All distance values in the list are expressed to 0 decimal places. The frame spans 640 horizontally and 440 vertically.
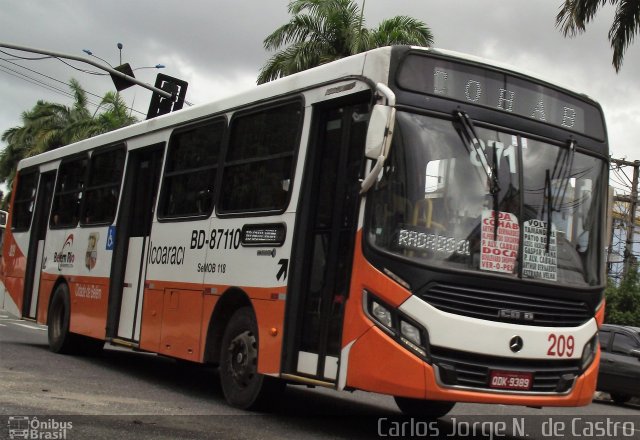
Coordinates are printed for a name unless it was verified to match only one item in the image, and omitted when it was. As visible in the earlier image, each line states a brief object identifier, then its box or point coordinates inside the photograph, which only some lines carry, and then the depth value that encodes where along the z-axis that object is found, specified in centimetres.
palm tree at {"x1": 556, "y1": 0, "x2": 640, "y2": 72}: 1773
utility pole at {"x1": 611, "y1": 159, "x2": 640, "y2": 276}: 2973
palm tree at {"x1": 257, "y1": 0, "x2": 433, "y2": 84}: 2512
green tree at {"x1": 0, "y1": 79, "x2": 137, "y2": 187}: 4500
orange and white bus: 732
